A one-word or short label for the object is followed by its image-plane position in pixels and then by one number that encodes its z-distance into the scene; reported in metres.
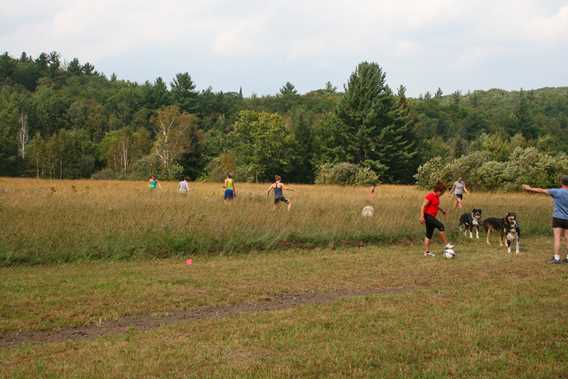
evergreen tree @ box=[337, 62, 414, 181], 62.94
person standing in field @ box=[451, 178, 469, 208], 23.92
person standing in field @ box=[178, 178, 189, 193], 27.82
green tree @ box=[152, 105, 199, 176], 67.12
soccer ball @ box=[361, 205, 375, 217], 17.38
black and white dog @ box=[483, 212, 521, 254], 13.98
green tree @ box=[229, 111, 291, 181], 70.12
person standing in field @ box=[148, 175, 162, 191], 28.62
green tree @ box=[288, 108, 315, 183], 73.06
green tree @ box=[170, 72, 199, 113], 87.44
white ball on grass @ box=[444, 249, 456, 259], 12.90
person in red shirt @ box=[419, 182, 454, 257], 13.09
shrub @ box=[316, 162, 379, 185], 50.59
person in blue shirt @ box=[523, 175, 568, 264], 12.13
